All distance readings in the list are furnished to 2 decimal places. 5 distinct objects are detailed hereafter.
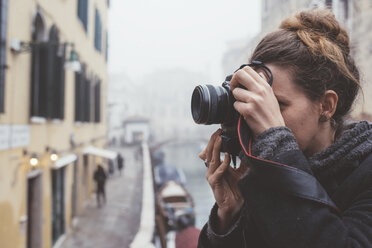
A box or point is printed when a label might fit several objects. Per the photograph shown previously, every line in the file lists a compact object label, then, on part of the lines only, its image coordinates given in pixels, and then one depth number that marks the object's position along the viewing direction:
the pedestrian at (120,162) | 15.15
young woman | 0.67
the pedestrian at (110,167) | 15.37
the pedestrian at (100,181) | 9.21
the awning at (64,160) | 5.81
